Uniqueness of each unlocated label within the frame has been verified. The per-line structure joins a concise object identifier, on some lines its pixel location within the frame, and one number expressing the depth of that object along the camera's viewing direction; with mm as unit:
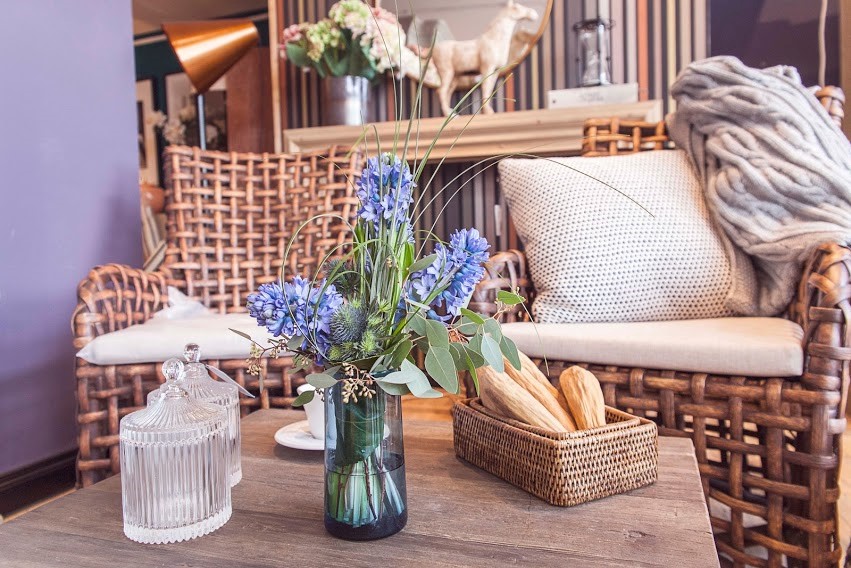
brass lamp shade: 2355
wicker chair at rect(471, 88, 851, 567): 1033
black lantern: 2447
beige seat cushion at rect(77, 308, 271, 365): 1277
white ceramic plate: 874
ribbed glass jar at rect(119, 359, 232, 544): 624
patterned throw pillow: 1428
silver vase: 2648
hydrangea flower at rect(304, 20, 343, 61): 2498
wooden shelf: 2393
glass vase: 620
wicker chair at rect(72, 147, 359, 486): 1769
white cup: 902
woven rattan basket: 697
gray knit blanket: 1347
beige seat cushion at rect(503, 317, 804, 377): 1059
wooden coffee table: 586
